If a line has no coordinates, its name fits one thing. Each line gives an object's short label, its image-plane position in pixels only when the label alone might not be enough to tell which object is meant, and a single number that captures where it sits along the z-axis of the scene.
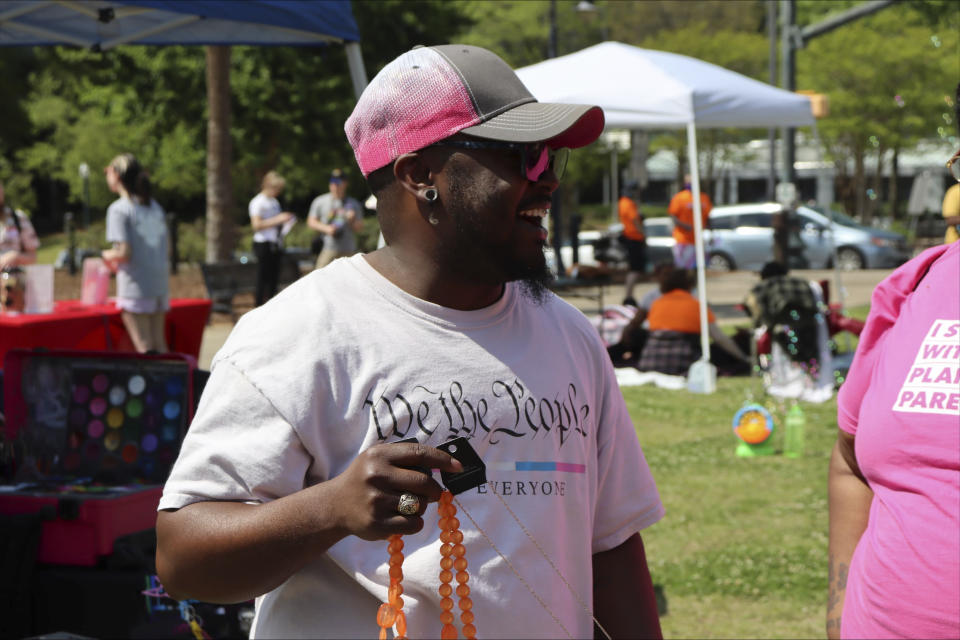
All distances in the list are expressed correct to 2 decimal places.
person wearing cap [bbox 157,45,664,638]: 1.63
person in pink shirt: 1.89
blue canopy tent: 5.37
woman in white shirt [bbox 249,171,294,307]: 13.91
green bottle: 7.56
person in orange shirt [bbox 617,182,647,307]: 15.38
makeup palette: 3.91
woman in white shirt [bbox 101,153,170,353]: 8.27
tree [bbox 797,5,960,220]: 29.70
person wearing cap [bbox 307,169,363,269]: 13.15
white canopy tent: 10.08
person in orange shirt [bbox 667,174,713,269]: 14.65
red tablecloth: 7.67
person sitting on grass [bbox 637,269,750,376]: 10.61
